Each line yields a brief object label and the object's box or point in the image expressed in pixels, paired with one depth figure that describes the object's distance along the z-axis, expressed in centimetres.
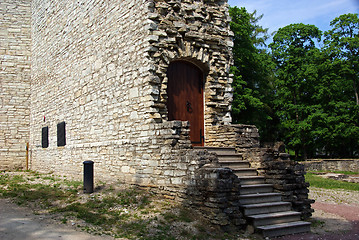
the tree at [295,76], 2859
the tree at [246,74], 2233
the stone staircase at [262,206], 730
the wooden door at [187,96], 1005
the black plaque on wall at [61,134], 1403
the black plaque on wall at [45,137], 1566
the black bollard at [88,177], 935
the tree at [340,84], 2702
